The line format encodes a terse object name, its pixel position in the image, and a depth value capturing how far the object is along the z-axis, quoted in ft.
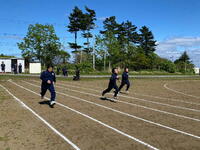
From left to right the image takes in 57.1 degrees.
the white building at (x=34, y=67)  106.08
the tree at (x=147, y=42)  201.35
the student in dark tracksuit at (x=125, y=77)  37.73
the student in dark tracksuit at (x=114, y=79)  29.77
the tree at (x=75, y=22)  150.12
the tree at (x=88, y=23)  149.50
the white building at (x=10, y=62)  109.33
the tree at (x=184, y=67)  168.03
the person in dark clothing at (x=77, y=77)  69.73
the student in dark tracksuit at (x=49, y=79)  25.02
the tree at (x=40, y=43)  150.12
